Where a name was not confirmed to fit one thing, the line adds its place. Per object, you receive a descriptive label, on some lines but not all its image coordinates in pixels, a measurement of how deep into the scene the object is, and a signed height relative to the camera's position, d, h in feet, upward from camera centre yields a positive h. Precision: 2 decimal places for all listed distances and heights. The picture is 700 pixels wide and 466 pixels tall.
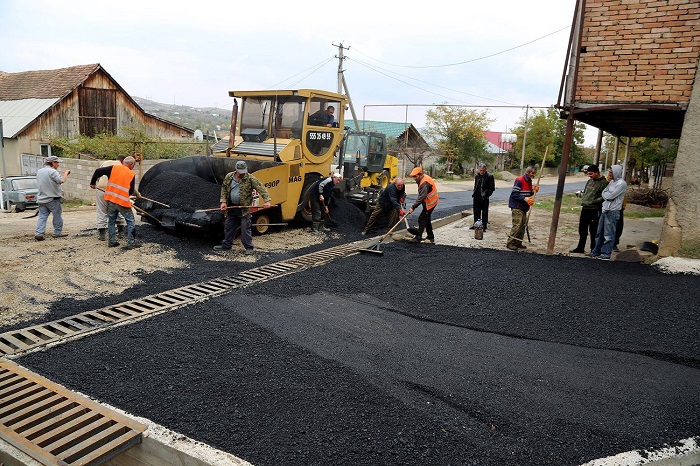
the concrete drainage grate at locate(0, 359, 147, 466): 9.82 -6.16
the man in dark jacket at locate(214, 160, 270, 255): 26.16 -3.11
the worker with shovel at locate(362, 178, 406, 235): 32.27 -3.34
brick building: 22.63 +4.56
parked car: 47.55 -6.01
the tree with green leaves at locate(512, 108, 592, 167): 127.44 +6.94
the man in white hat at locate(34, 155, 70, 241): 26.21 -3.24
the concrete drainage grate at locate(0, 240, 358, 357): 14.70 -5.96
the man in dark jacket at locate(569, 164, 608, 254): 25.90 -1.99
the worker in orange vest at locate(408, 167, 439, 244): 29.66 -2.81
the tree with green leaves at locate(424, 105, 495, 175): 108.99 +5.46
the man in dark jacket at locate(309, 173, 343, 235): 31.89 -3.27
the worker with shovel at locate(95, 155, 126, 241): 26.96 -4.70
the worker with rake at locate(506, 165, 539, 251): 27.63 -2.32
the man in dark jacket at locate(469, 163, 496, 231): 32.86 -1.96
